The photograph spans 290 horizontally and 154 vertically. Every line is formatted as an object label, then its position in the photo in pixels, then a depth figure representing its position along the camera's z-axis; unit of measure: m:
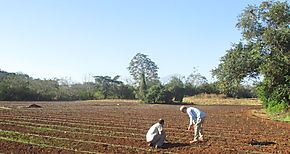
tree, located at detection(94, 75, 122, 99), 58.28
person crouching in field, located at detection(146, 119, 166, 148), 8.42
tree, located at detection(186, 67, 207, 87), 74.25
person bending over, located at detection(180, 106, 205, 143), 8.84
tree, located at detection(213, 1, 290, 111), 16.64
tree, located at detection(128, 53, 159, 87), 71.25
